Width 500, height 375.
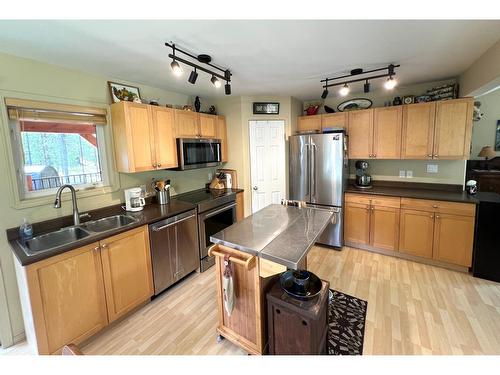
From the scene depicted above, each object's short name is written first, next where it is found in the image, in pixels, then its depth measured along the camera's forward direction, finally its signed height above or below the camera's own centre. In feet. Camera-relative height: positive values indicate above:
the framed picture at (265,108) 11.55 +2.53
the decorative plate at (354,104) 11.59 +2.62
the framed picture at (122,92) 8.08 +2.61
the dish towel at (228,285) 5.34 -2.95
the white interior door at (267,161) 11.91 -0.18
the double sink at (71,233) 5.82 -2.00
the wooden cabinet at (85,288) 5.22 -3.26
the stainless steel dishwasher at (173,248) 7.61 -3.13
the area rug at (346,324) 5.78 -4.81
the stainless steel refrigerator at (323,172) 10.51 -0.78
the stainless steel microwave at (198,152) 9.49 +0.36
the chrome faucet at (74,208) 6.75 -1.32
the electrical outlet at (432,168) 10.35 -0.73
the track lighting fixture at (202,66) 5.68 +2.87
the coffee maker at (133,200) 8.25 -1.37
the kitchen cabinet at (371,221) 10.02 -3.08
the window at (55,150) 6.46 +0.48
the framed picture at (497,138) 16.17 +0.81
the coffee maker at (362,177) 11.39 -1.13
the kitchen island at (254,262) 4.92 -2.26
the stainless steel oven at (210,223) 9.30 -2.80
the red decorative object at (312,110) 12.41 +2.54
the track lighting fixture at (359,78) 7.56 +2.96
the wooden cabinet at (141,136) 7.81 +0.95
